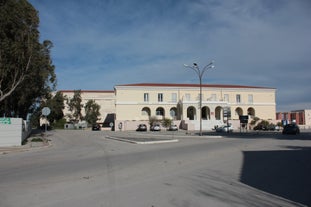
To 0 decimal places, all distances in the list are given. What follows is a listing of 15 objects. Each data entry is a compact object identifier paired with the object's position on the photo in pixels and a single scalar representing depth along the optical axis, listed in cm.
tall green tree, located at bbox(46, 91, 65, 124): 7088
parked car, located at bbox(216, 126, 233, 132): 5367
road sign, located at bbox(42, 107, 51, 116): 3011
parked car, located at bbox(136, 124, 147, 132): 6068
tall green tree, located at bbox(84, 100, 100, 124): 8056
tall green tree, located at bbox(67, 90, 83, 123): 8169
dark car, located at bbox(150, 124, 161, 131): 6022
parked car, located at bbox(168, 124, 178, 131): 6101
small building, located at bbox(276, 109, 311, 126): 9552
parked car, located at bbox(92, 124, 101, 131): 6742
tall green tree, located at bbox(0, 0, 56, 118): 2417
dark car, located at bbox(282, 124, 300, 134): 4159
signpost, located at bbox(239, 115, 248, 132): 4512
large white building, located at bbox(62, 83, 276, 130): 6938
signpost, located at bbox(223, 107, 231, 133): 4296
